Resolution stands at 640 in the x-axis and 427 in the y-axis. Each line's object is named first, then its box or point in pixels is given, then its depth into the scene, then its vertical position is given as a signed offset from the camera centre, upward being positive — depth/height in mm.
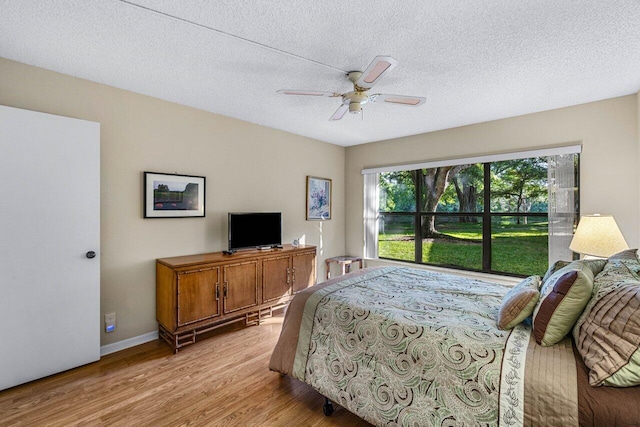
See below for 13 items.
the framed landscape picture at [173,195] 3014 +214
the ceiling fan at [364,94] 1890 +909
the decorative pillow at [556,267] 2092 -395
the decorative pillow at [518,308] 1647 -541
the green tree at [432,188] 4578 +394
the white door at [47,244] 2197 -225
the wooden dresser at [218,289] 2818 -797
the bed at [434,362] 1266 -780
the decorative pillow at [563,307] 1446 -474
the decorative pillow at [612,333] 1175 -524
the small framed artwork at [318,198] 4664 +261
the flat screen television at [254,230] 3471 -189
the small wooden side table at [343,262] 4793 -782
